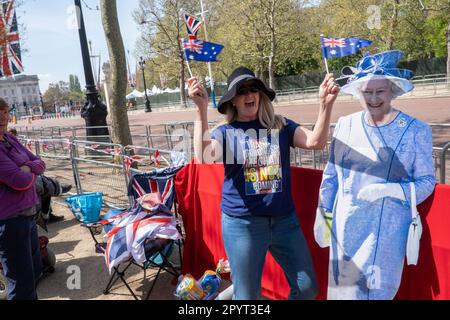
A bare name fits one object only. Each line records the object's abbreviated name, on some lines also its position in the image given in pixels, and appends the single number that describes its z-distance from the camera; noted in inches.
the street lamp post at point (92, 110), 511.8
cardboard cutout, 95.7
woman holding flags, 100.6
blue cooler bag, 182.4
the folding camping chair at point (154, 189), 165.9
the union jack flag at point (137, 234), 144.6
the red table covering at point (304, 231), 99.4
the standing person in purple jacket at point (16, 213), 125.4
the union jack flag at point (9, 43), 570.6
